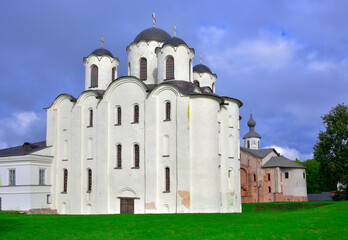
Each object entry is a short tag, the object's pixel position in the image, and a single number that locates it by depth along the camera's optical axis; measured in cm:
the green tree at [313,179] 7619
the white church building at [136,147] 2775
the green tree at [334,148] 4012
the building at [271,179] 5122
